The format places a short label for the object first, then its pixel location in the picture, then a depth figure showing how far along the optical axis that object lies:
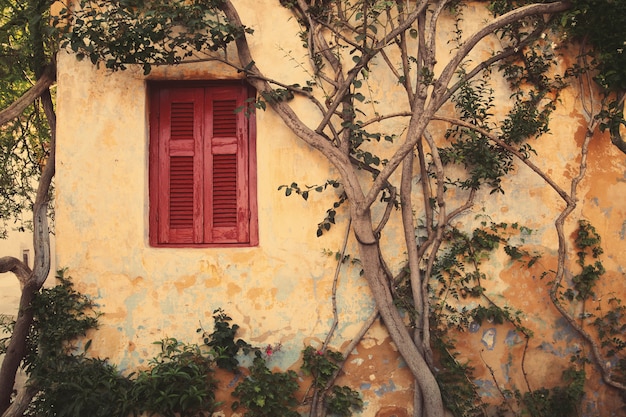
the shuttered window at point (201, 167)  4.67
